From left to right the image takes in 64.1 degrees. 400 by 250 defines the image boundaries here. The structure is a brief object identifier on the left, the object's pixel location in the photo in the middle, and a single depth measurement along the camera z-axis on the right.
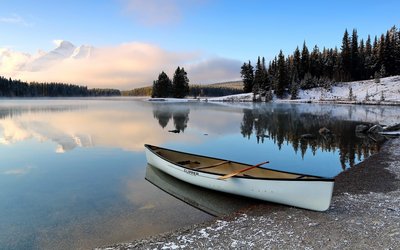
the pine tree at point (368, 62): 108.62
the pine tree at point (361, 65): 111.31
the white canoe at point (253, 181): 10.02
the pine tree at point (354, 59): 107.56
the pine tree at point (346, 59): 108.43
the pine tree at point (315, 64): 113.56
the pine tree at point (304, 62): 112.44
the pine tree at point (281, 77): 104.44
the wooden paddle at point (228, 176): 11.88
